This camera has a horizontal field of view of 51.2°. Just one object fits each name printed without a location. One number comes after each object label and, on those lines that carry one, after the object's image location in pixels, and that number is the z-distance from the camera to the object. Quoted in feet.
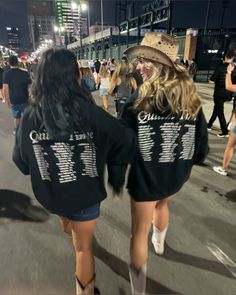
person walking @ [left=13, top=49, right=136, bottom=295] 4.69
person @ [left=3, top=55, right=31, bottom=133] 18.63
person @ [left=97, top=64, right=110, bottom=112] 29.01
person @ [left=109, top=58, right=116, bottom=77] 46.14
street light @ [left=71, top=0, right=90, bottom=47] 110.83
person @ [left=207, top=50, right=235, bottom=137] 20.28
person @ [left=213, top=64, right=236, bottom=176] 13.07
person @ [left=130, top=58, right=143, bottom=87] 19.99
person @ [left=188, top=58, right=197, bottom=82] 45.51
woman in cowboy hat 5.56
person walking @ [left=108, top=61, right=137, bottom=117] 20.07
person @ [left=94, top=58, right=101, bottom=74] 60.34
